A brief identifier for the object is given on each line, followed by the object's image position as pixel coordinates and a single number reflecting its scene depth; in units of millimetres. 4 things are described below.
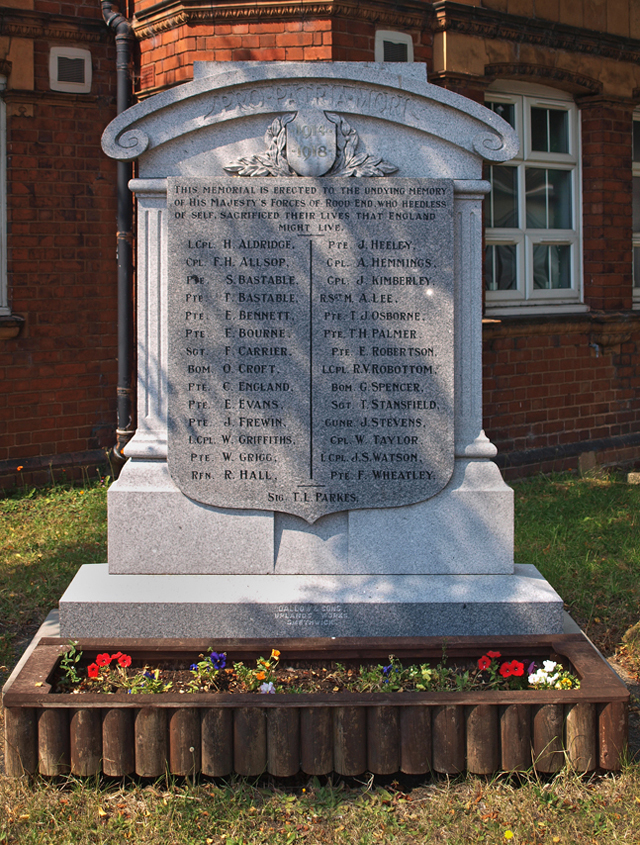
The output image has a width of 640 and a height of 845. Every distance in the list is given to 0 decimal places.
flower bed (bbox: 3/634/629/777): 3057
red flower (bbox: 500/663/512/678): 3344
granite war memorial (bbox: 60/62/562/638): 3721
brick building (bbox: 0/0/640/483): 6824
